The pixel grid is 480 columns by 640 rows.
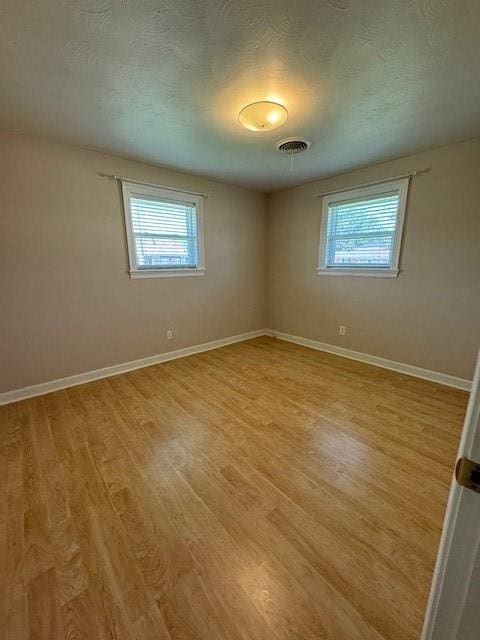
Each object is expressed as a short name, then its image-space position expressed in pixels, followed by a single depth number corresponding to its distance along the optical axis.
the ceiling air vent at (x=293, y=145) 2.36
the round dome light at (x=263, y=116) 1.79
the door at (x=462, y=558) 0.47
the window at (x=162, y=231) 3.00
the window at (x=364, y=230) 2.96
